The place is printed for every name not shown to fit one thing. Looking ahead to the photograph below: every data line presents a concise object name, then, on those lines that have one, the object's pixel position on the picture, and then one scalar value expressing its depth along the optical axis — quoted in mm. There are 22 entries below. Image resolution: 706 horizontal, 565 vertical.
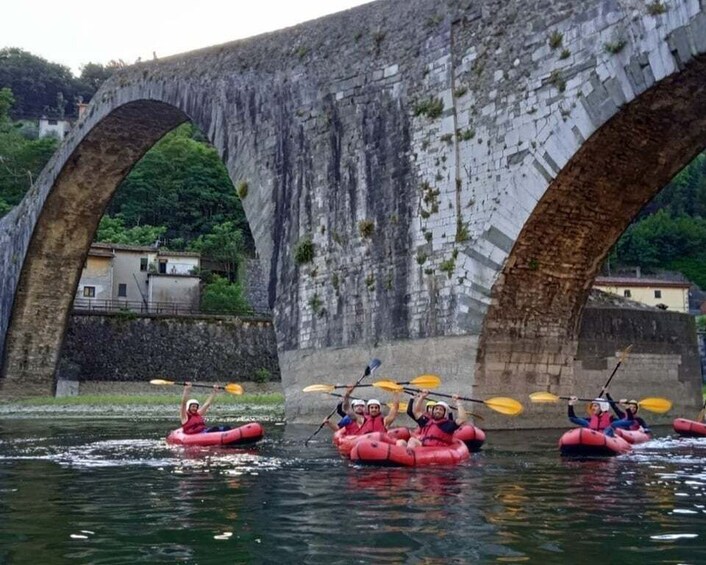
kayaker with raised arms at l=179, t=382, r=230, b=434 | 12539
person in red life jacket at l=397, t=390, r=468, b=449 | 9781
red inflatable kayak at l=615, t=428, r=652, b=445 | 12102
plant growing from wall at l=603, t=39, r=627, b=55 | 10938
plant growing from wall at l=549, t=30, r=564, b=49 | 11852
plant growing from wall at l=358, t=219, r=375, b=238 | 14508
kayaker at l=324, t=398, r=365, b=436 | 11031
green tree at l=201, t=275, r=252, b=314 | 41625
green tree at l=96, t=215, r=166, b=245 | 47688
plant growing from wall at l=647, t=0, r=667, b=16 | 10430
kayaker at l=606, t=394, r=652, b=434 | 12757
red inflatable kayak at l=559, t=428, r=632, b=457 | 10109
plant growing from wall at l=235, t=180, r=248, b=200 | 17250
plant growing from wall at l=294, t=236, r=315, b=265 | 15609
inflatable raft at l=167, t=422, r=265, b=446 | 11922
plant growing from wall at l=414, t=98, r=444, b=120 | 13594
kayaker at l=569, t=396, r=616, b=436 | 11876
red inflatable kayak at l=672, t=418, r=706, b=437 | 13336
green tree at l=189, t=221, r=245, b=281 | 47281
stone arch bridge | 11430
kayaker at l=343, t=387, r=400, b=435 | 10484
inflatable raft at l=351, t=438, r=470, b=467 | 9164
